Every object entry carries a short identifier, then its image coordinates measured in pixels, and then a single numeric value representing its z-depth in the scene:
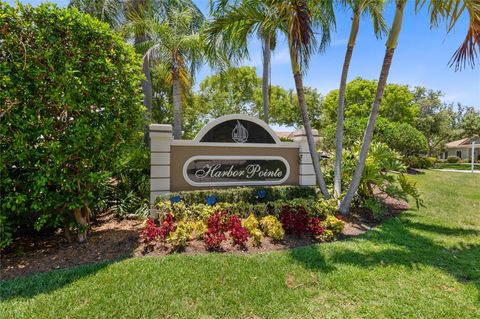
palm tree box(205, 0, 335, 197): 6.30
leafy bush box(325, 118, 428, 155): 16.16
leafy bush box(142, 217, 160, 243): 5.01
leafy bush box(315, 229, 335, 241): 5.63
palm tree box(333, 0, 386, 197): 7.33
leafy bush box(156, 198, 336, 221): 5.95
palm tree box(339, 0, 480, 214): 5.65
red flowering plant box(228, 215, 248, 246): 5.05
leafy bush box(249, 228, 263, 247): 5.12
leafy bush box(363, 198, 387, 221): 7.18
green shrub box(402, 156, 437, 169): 19.88
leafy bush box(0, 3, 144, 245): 4.31
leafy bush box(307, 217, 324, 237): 5.68
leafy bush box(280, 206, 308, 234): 5.72
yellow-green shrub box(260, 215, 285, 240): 5.38
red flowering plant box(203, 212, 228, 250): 4.92
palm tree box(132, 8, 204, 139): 9.57
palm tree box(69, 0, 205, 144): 10.67
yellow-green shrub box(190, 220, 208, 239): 5.19
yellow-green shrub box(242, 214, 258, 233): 5.43
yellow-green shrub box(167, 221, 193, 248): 4.86
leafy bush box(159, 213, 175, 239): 5.03
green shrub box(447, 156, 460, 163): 39.56
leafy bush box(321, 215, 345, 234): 5.97
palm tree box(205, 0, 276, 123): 7.07
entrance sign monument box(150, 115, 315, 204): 6.93
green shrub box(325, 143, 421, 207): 7.78
